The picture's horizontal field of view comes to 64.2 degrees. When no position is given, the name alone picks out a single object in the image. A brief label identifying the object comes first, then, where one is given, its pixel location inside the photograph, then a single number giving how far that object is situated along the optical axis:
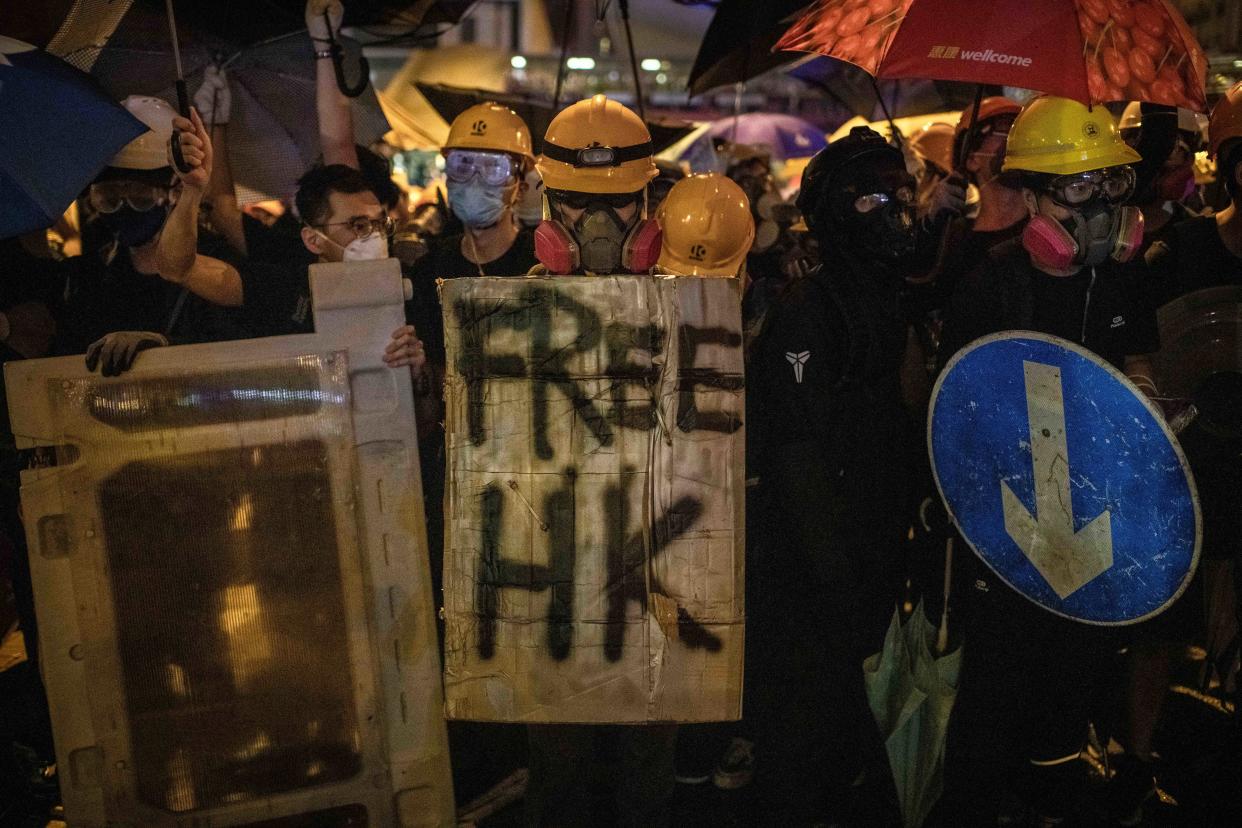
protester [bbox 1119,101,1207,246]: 4.58
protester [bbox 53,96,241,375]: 3.39
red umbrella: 3.13
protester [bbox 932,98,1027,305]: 4.21
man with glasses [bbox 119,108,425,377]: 3.20
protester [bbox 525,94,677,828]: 3.03
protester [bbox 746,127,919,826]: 3.26
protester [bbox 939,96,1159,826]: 3.28
